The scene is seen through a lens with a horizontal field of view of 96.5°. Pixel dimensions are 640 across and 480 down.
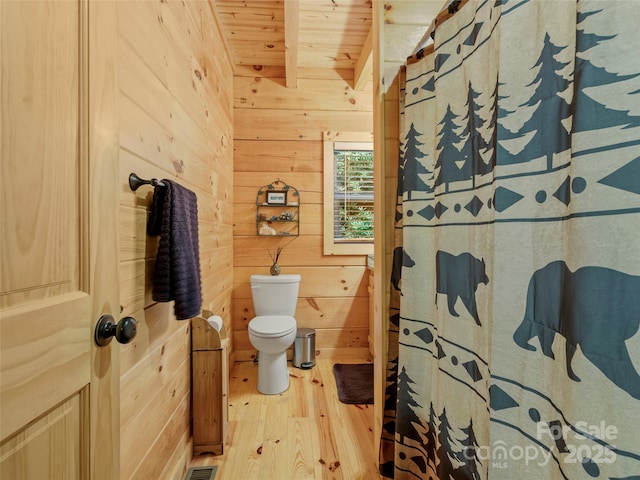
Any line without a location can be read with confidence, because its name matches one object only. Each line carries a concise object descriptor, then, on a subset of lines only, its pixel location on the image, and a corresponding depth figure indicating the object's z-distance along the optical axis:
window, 2.70
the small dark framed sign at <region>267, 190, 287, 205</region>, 2.64
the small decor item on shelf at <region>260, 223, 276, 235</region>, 2.64
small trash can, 2.47
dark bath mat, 2.03
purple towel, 1.05
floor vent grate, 1.36
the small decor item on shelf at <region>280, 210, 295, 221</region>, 2.64
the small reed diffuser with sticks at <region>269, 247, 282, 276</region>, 2.58
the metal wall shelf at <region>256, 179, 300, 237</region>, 2.65
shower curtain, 0.49
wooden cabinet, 1.49
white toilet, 1.97
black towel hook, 0.96
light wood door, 0.42
